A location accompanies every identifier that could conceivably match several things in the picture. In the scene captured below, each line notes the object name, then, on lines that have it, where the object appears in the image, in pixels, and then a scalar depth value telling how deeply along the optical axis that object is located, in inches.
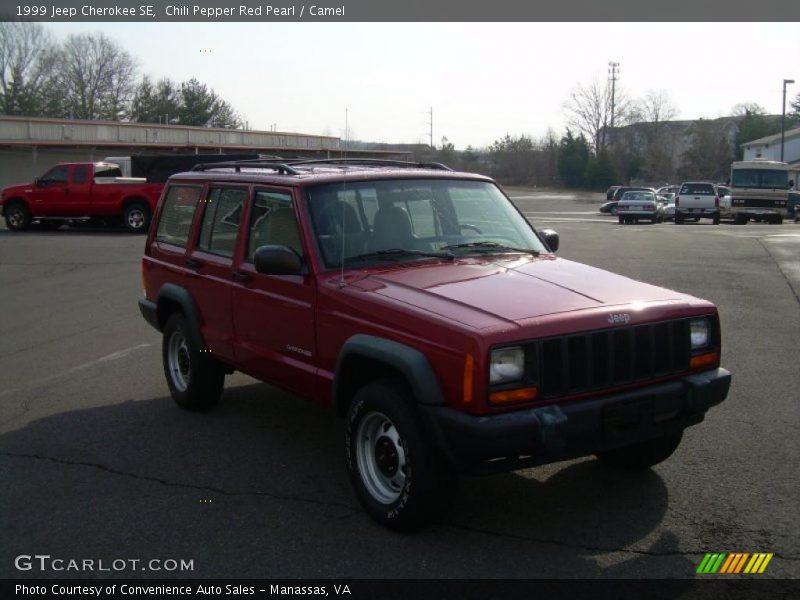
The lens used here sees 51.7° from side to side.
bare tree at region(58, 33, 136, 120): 2635.3
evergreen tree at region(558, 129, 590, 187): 3319.4
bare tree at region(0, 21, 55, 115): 2508.0
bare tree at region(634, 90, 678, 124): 3619.6
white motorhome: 1349.7
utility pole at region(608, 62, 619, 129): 3415.4
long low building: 1578.5
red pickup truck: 992.2
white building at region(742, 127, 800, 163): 3117.6
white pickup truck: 1334.9
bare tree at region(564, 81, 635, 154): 3528.5
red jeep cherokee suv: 154.9
